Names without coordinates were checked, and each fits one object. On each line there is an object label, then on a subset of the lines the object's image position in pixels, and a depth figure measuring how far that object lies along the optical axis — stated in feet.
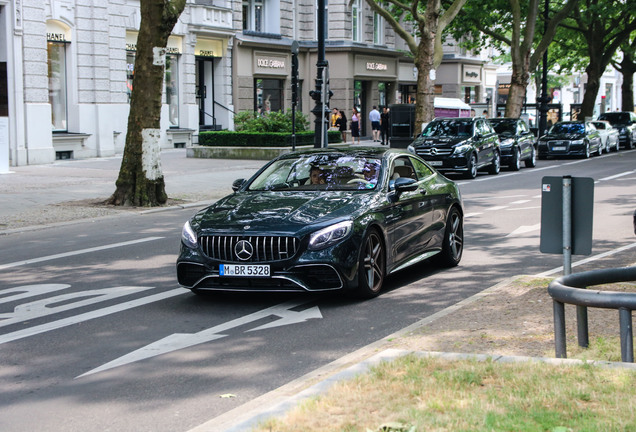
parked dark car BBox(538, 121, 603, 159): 118.32
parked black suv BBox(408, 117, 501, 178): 86.89
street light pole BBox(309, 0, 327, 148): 84.84
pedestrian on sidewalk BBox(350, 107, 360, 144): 144.56
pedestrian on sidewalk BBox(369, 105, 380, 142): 148.97
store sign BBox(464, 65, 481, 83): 209.67
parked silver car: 130.91
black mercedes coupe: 27.89
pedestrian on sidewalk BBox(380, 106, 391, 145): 144.77
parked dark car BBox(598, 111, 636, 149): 148.15
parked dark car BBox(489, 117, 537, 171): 97.91
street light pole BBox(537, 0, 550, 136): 147.27
